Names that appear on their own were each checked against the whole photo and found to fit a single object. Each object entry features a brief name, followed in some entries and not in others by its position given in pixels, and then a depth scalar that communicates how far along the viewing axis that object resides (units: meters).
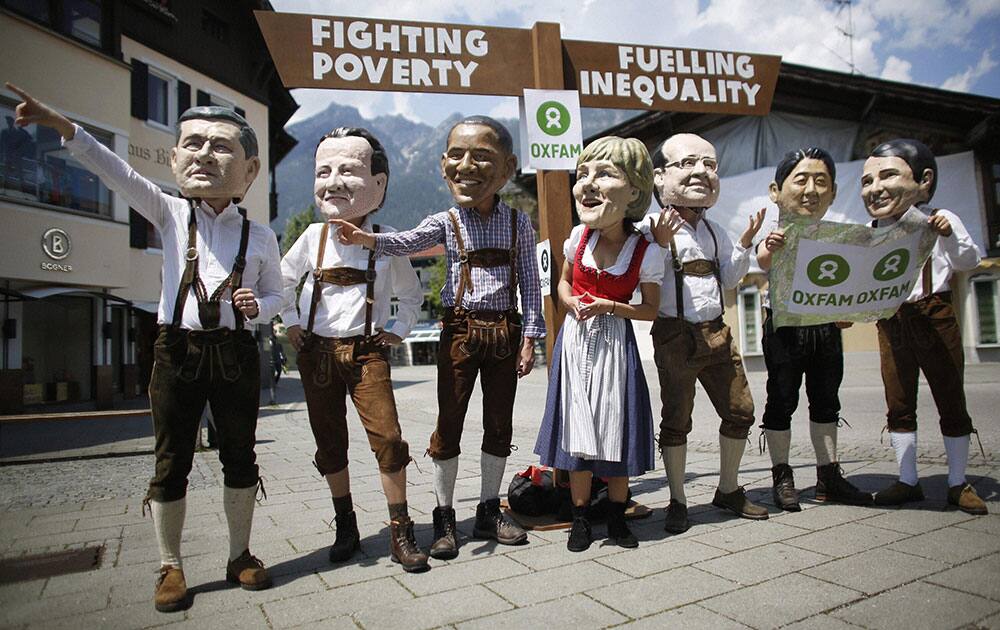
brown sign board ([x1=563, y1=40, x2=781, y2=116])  4.38
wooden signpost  3.85
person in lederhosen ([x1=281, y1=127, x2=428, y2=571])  3.21
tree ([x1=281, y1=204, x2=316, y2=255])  37.27
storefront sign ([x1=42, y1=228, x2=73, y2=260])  12.79
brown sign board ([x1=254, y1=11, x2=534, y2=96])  3.83
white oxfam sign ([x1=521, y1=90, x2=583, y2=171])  4.12
